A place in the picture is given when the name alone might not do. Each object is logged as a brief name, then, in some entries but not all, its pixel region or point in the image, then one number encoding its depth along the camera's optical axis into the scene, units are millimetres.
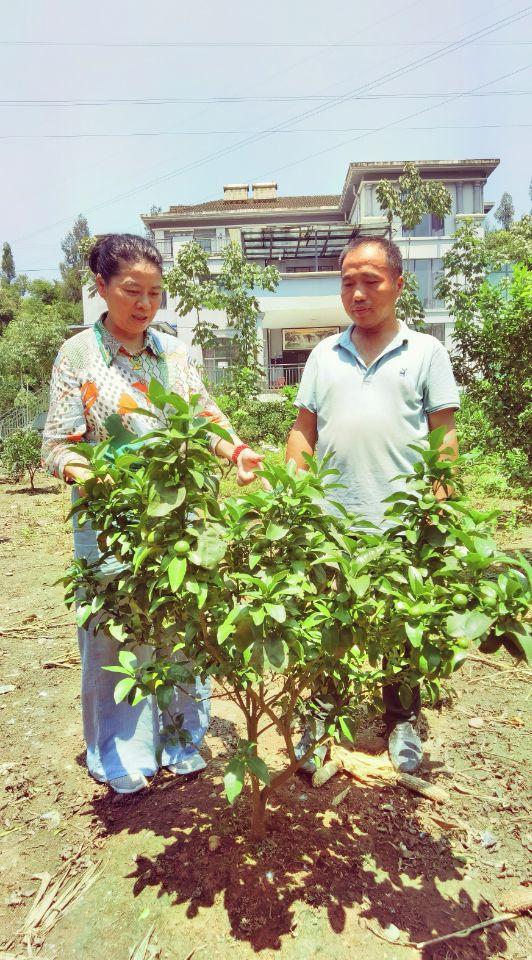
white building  24641
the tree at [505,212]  79812
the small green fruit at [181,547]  1530
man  2467
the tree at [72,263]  60031
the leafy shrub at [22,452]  11906
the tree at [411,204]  16203
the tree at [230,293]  15664
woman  2238
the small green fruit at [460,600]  1464
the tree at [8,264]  77688
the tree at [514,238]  35125
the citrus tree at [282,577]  1508
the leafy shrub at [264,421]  13391
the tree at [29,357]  32625
